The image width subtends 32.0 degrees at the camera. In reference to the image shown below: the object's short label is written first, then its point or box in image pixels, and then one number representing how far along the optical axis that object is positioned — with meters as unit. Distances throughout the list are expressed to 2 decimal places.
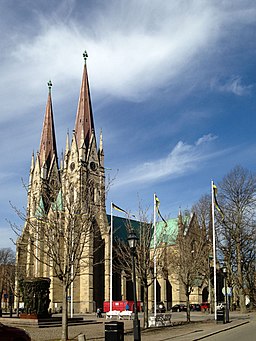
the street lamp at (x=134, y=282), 16.69
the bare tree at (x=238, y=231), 47.25
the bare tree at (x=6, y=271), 68.41
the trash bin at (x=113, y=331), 14.75
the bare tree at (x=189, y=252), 33.12
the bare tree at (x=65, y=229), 19.72
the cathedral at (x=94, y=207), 24.94
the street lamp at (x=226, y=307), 32.27
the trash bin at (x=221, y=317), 30.89
